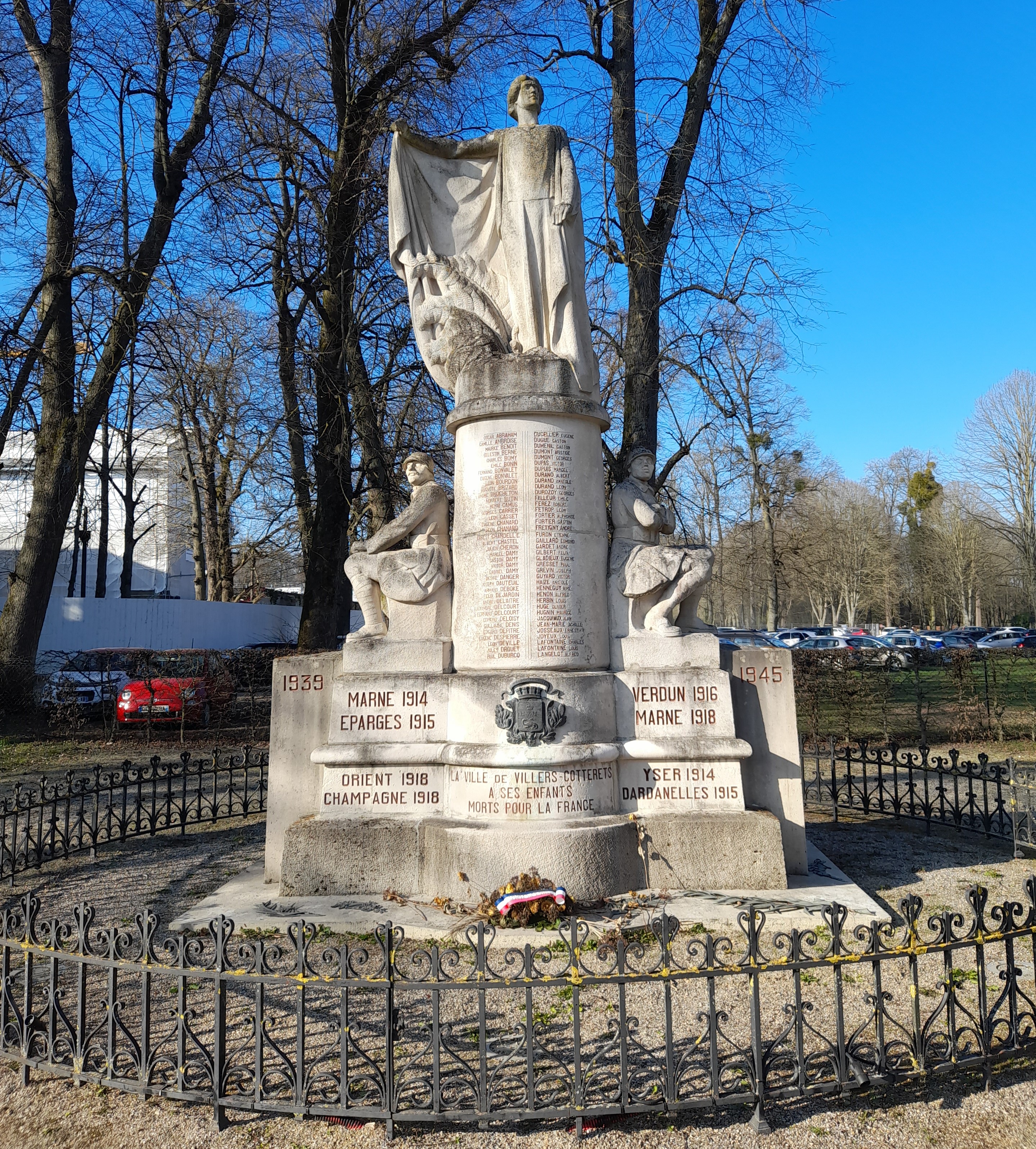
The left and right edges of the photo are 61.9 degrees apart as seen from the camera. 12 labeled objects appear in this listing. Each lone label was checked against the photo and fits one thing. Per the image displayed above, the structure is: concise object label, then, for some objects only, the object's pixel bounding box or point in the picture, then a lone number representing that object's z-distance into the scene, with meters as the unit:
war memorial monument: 5.86
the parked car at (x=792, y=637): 35.28
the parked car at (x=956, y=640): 36.00
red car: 14.88
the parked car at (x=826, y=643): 33.41
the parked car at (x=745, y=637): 24.98
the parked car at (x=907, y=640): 35.34
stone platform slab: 5.22
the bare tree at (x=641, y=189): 11.70
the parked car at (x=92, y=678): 15.00
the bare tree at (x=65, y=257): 12.87
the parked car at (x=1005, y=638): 36.41
